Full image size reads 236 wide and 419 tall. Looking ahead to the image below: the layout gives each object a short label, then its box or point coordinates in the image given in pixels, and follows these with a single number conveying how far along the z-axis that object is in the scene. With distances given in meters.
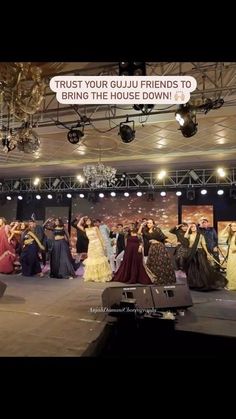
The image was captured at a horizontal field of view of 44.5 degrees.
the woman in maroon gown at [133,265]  5.20
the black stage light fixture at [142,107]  3.47
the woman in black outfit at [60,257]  5.99
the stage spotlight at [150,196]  8.51
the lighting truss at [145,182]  7.62
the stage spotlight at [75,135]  4.43
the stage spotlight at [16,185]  7.40
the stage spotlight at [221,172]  7.46
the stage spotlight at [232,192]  7.92
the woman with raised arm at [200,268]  5.02
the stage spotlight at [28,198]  7.21
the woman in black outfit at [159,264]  4.62
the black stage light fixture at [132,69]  2.65
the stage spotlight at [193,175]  7.77
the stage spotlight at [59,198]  7.73
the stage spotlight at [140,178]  8.27
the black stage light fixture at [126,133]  4.36
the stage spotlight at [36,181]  7.76
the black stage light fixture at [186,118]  3.78
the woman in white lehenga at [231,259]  5.12
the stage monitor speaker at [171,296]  3.22
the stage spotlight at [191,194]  8.14
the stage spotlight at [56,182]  7.73
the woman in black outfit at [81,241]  6.09
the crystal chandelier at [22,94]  2.59
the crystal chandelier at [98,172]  6.24
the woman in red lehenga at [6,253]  6.08
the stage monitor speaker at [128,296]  3.13
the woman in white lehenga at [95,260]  5.63
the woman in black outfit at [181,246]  5.41
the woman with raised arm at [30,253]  6.15
